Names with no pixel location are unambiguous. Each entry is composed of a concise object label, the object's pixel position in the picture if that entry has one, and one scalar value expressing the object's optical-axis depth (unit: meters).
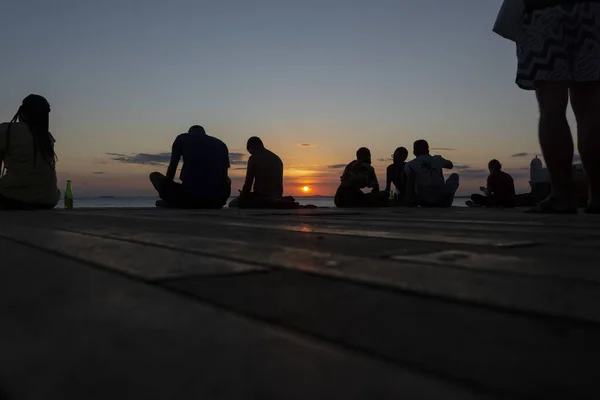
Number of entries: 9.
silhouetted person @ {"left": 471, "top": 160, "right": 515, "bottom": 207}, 8.80
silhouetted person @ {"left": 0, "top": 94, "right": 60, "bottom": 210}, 5.89
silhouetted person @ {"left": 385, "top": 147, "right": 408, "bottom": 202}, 9.24
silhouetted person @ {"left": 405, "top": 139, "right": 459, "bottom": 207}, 7.61
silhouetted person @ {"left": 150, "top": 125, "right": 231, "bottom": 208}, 6.92
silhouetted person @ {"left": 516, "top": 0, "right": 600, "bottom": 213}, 3.42
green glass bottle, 8.75
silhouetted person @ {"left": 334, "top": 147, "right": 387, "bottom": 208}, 7.90
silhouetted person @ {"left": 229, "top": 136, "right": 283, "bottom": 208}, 7.61
